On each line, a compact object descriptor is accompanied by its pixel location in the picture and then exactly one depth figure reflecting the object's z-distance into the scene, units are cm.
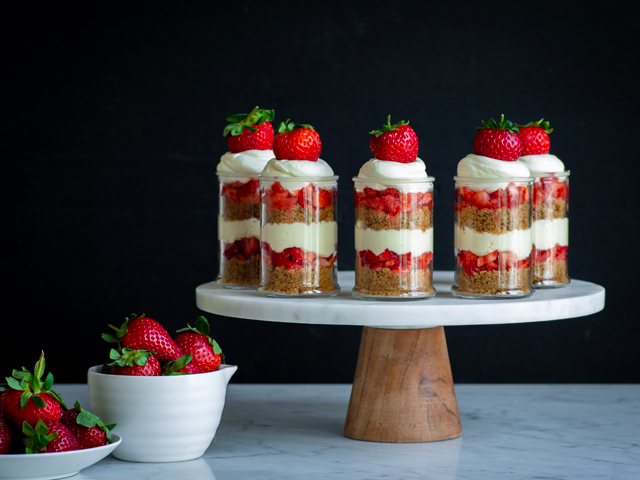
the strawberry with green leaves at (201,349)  110
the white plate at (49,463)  102
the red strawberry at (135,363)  108
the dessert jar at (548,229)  117
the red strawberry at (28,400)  104
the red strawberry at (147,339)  109
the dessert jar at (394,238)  109
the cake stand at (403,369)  110
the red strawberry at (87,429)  105
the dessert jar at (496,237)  110
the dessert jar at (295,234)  111
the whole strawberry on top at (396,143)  110
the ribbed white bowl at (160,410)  107
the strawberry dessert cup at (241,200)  117
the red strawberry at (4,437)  103
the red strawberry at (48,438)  103
